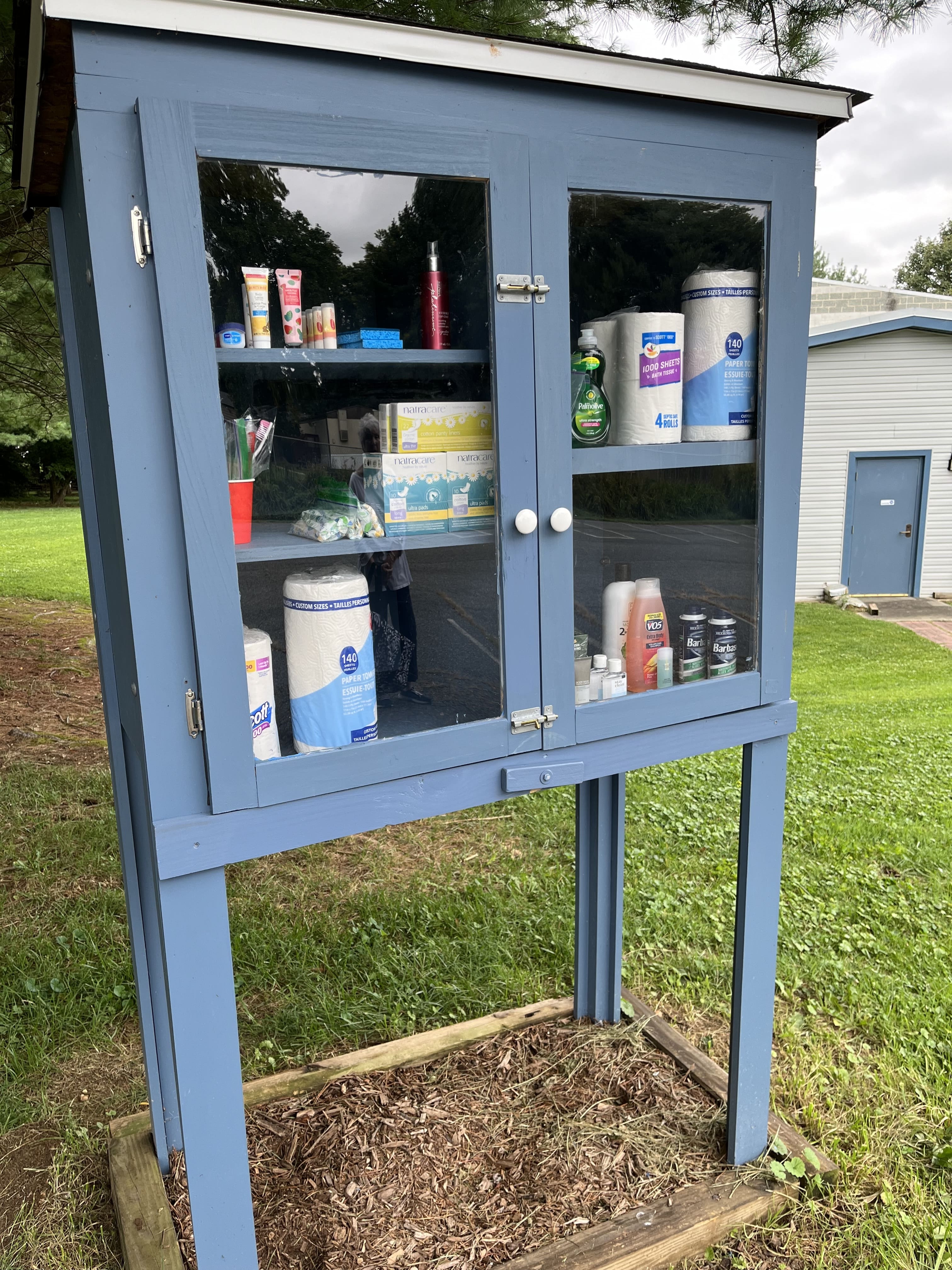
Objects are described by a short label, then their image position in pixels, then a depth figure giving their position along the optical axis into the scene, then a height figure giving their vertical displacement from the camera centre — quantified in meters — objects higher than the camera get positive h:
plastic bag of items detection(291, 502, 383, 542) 1.53 -0.13
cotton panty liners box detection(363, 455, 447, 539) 1.58 -0.08
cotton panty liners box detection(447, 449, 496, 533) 1.59 -0.08
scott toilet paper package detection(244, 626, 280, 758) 1.47 -0.39
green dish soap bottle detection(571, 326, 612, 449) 1.70 +0.08
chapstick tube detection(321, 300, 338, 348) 1.50 +0.20
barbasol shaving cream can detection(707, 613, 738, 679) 1.90 -0.42
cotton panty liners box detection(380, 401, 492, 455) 1.58 +0.03
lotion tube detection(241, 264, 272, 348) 1.42 +0.23
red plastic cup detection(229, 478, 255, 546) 1.43 -0.09
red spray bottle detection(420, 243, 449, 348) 1.56 +0.23
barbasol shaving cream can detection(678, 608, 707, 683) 1.88 -0.42
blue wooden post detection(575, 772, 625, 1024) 2.41 -1.21
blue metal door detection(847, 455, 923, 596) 10.70 -1.06
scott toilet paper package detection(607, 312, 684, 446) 1.77 +0.11
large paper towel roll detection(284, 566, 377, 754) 1.54 -0.36
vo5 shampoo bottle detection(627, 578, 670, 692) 1.84 -0.39
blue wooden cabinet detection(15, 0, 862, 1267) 1.27 +0.09
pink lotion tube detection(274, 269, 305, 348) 1.46 +0.23
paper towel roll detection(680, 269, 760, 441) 1.77 +0.16
